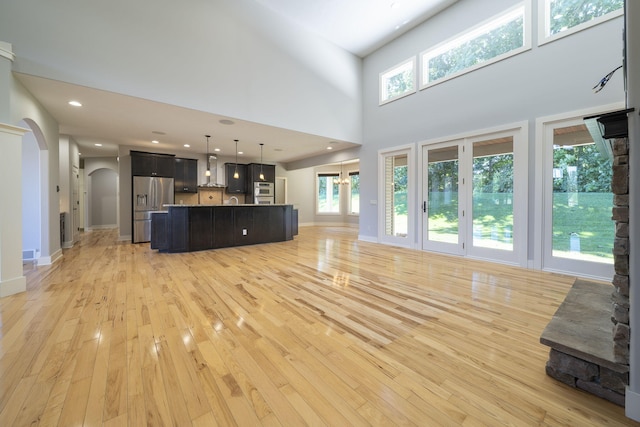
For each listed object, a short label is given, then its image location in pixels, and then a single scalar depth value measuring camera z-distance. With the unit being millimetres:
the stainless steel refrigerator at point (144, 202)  6773
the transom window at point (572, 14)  3324
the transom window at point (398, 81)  5723
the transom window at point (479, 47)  4168
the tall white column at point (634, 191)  1136
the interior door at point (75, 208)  6789
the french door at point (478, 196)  4164
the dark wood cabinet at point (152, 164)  6820
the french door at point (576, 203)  3414
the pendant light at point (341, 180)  11547
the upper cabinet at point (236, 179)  8836
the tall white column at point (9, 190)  2865
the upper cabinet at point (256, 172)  9062
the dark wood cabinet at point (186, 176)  7691
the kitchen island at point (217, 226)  5371
